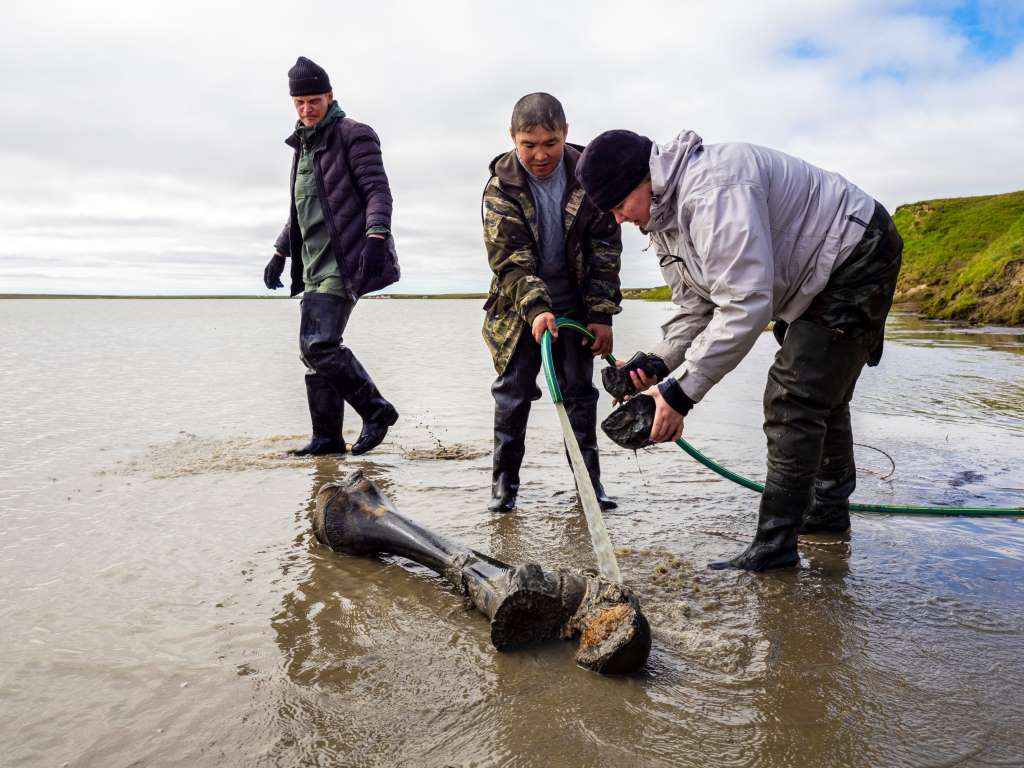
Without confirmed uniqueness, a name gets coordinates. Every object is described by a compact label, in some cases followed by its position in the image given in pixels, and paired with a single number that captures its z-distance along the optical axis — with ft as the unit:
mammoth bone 7.98
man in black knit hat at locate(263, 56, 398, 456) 18.03
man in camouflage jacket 14.06
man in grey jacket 9.58
